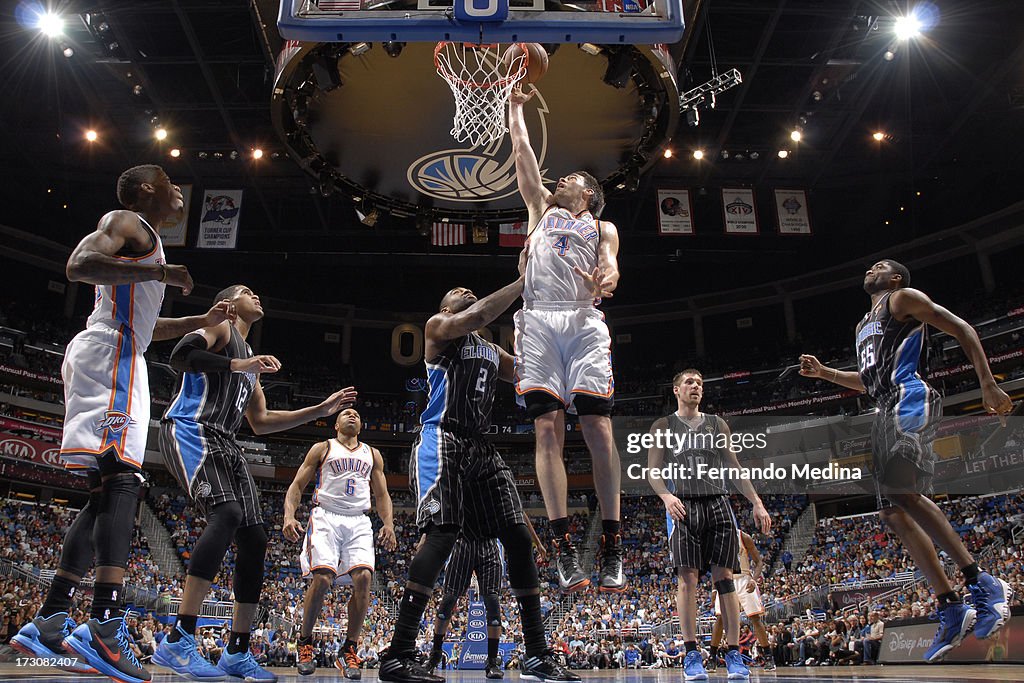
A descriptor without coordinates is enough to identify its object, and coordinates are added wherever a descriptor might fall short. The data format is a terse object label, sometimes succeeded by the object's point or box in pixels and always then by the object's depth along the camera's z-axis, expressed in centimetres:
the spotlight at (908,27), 1518
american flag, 1382
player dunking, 420
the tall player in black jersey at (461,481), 417
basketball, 536
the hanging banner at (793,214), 1806
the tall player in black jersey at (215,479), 440
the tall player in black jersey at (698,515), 607
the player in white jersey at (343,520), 689
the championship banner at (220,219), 1745
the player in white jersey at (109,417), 343
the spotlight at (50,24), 1482
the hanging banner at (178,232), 1703
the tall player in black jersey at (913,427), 431
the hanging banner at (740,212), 1777
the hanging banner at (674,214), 1719
